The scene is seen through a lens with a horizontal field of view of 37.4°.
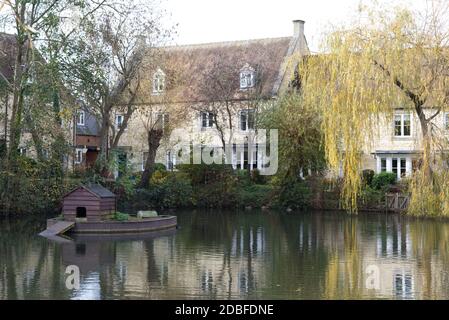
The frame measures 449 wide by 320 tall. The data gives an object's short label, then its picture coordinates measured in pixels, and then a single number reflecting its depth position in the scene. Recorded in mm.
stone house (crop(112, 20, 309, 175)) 37031
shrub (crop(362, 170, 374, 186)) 36591
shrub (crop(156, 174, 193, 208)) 36062
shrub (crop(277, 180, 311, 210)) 35812
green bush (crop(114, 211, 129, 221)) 23953
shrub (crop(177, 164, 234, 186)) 37719
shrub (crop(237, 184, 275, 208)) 36719
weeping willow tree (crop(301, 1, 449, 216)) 22391
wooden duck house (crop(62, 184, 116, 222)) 23156
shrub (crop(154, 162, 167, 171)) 41750
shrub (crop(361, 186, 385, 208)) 34219
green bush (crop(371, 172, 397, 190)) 36012
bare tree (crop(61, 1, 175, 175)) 30609
